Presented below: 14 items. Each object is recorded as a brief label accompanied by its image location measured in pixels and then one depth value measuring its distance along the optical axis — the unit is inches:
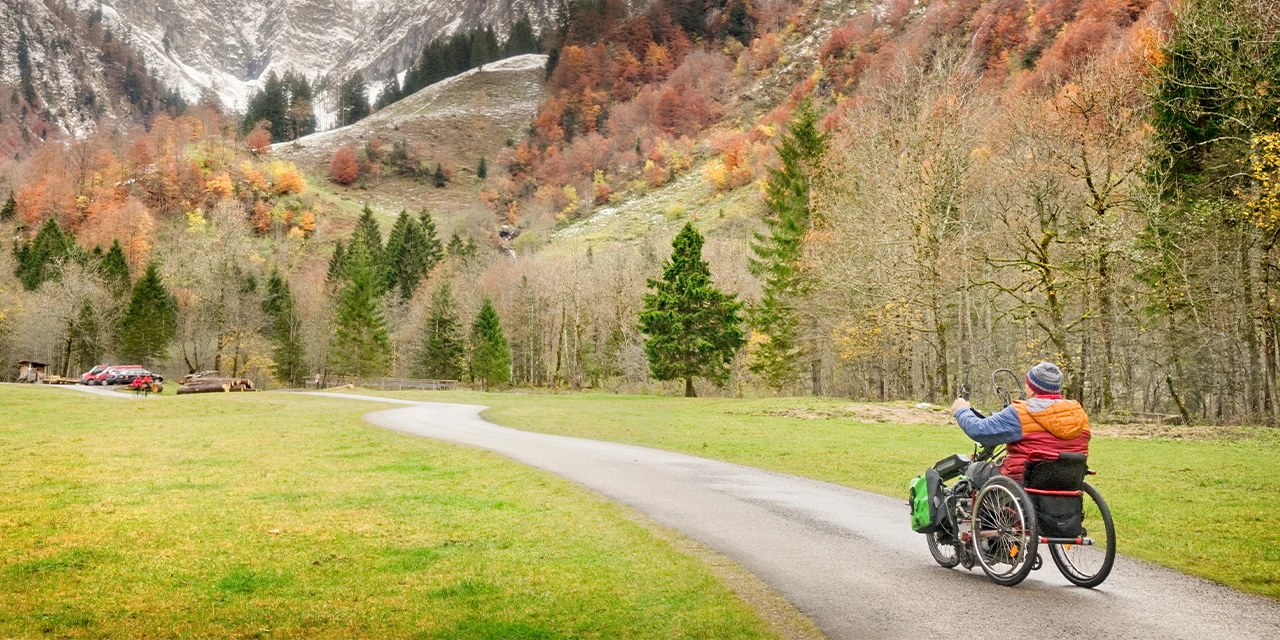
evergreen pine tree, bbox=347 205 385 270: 4489.7
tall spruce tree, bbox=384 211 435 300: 4461.1
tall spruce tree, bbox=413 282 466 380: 3142.5
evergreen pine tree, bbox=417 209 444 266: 4704.7
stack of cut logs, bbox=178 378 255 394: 2031.3
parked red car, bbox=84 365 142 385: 2378.2
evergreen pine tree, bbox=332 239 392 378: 3157.0
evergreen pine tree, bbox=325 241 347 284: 4157.2
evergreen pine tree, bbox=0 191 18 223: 4938.5
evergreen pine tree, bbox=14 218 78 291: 3641.7
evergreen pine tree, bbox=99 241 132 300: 3526.1
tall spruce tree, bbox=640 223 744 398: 1978.3
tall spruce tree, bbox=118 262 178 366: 3235.7
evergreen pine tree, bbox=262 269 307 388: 3331.7
